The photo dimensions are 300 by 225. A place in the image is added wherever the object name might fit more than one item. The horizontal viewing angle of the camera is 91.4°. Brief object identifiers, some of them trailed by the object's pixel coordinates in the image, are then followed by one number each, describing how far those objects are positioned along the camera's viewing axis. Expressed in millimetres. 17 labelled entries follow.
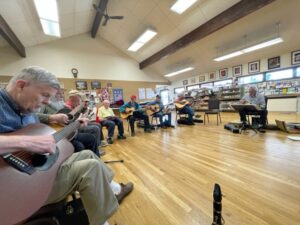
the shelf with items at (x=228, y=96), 7094
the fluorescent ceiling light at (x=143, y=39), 5291
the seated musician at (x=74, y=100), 2392
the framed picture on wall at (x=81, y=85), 6766
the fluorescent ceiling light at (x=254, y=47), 4412
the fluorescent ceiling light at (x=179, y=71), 7895
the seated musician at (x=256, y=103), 3439
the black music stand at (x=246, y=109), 3239
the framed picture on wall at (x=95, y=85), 7168
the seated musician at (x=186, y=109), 4813
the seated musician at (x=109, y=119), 3320
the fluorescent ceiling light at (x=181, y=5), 3868
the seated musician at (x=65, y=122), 1402
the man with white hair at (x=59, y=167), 760
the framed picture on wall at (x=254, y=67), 6349
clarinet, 803
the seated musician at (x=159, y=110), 4582
